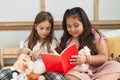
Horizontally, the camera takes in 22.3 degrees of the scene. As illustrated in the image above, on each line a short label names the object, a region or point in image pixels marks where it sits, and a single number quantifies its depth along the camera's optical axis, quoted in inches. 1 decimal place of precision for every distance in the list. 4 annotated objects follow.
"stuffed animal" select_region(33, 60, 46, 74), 82.8
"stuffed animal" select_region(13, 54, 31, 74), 81.8
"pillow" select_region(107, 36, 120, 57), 96.1
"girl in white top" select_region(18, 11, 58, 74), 93.9
